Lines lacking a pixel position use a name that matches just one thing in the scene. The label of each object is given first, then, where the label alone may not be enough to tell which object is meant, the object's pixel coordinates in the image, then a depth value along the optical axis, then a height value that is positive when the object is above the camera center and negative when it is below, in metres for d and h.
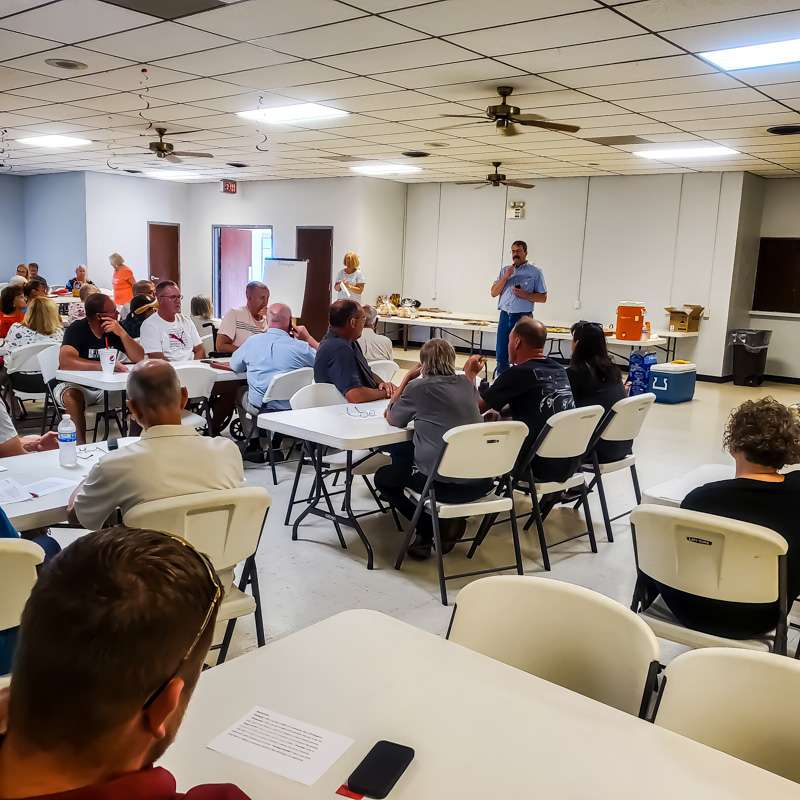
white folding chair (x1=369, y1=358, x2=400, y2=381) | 5.58 -0.68
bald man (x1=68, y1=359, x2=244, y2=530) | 2.48 -0.64
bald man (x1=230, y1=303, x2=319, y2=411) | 5.70 -0.64
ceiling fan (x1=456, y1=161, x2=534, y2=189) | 9.05 +1.15
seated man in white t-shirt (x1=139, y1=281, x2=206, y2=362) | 6.07 -0.53
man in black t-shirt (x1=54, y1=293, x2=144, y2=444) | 5.61 -0.62
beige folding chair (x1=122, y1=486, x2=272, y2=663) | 2.24 -0.78
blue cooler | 9.24 -1.11
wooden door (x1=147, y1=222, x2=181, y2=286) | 15.06 +0.23
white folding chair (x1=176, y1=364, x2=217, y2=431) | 5.31 -0.83
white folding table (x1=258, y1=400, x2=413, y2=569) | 3.89 -0.81
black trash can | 10.66 -0.84
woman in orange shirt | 12.80 -0.31
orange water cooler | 9.77 -0.42
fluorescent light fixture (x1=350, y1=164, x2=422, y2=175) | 11.26 +1.55
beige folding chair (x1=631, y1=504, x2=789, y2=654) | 2.28 -0.82
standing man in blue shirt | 9.96 -0.07
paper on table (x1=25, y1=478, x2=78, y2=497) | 2.76 -0.82
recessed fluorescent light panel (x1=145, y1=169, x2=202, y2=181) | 13.42 +1.57
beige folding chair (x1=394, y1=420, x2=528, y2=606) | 3.58 -0.87
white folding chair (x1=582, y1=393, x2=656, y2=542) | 4.43 -0.83
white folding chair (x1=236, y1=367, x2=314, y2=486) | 5.41 -0.81
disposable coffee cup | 5.45 -0.69
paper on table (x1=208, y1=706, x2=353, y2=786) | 1.29 -0.82
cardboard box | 10.62 -0.40
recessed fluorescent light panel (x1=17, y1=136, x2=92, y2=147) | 9.78 +1.49
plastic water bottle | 3.01 -0.72
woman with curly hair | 2.44 -0.65
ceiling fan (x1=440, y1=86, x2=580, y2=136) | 5.76 +1.22
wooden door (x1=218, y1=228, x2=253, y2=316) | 15.67 +0.04
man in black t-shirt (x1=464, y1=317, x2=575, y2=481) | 4.23 -0.60
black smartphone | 1.23 -0.80
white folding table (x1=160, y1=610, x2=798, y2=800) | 1.26 -0.81
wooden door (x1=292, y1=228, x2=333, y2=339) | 13.32 -0.07
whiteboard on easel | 8.59 -0.14
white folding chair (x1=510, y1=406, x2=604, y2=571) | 4.00 -0.88
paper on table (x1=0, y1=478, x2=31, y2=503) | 2.66 -0.82
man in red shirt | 0.81 -0.44
